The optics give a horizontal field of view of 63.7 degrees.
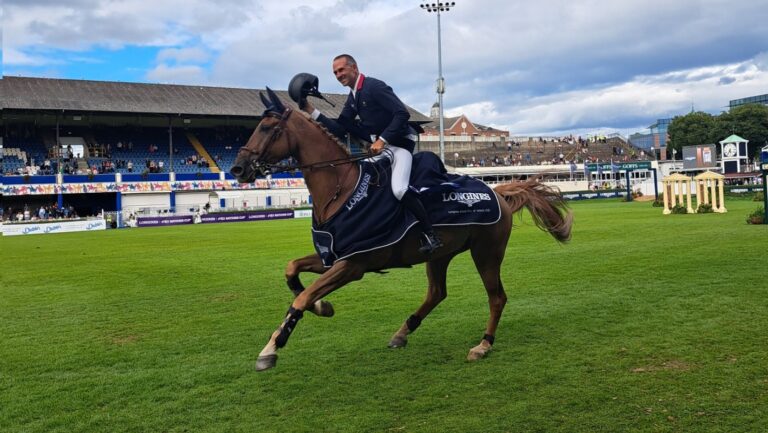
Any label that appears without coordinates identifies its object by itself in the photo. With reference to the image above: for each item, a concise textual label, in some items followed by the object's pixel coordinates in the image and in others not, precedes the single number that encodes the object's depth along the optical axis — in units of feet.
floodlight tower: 147.43
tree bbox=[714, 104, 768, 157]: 260.42
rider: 20.90
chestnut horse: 19.04
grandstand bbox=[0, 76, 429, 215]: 161.58
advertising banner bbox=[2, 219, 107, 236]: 121.39
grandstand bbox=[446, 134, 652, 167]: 262.26
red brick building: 287.89
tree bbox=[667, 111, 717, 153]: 268.82
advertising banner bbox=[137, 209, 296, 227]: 146.72
